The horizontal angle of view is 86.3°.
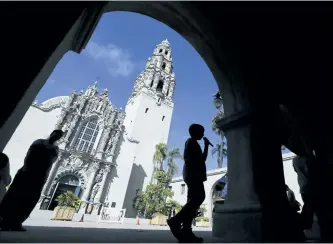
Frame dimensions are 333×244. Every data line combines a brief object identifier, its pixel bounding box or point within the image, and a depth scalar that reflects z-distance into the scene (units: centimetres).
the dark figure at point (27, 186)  208
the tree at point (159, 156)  2802
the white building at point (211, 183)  1459
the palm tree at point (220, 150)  2770
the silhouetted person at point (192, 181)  196
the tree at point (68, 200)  1711
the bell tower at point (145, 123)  2442
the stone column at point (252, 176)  230
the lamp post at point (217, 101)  503
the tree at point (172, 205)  2228
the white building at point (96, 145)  1995
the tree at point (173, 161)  2964
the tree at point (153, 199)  2219
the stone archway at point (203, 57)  165
